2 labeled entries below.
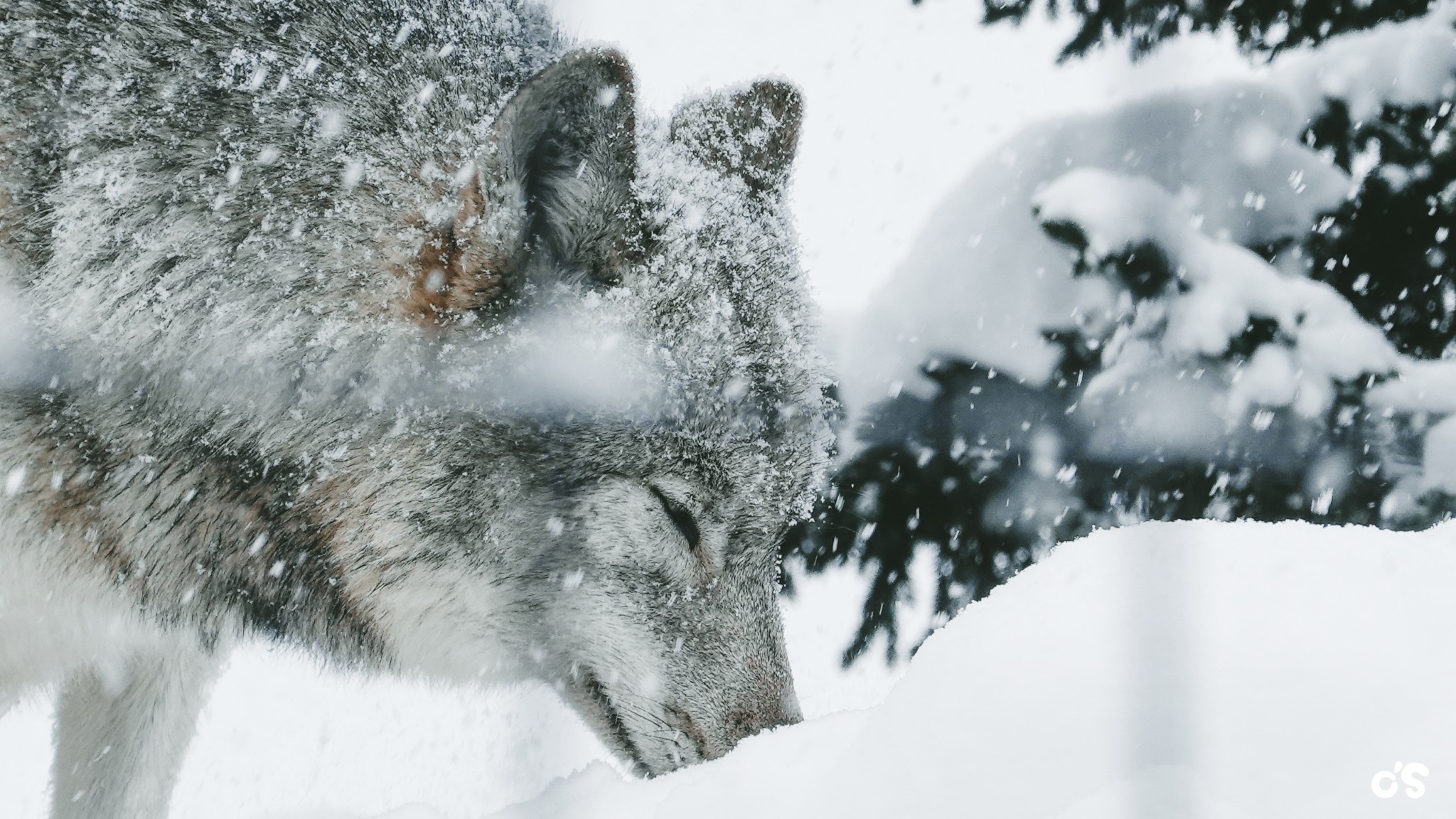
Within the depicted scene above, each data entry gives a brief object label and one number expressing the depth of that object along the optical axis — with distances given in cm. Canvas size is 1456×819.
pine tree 639
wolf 612
